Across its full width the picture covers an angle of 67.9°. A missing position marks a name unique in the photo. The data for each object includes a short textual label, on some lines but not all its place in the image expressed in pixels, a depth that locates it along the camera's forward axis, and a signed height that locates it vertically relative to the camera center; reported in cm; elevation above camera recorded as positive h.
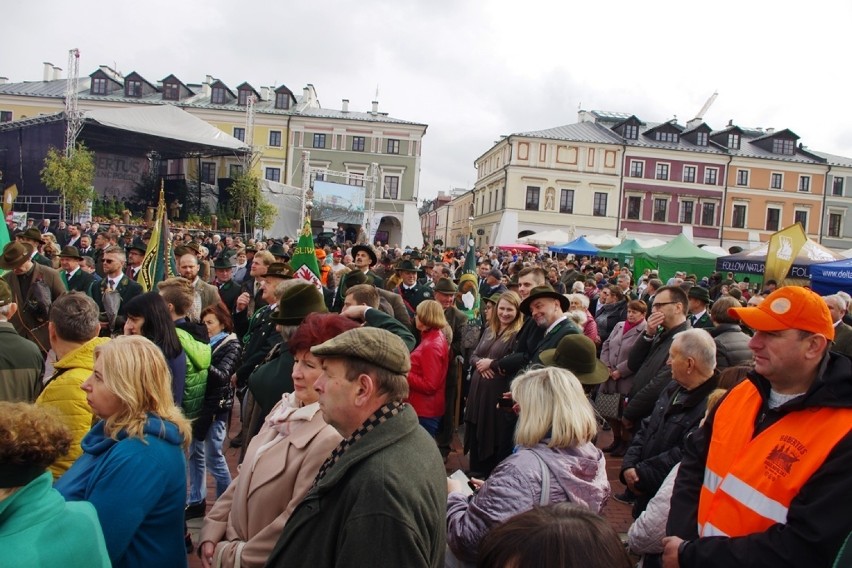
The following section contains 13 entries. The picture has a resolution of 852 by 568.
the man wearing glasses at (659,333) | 551 -55
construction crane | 6500 +1768
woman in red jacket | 579 -95
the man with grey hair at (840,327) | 592 -39
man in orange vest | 200 -61
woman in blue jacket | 240 -88
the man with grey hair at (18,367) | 370 -82
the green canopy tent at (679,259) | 2139 +55
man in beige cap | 183 -68
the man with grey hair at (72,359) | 313 -66
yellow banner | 1167 +60
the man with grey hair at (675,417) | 379 -88
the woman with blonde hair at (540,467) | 253 -84
